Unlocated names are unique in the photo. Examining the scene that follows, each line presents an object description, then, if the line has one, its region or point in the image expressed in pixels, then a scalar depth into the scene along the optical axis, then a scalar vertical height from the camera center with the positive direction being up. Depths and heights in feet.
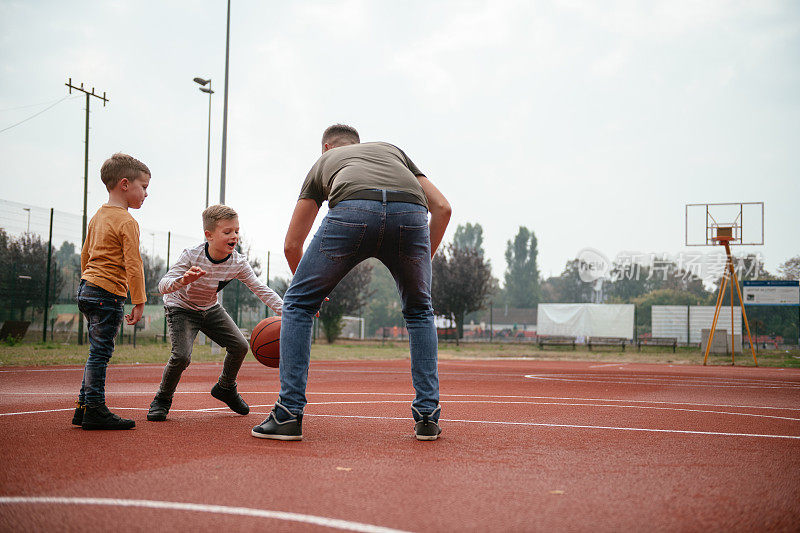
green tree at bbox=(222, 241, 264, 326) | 79.71 -0.85
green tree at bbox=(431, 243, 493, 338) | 112.27 +2.18
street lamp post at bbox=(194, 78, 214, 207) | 72.59 +23.78
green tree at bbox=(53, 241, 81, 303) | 59.11 +1.79
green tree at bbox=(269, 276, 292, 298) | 88.64 +1.34
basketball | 15.44 -1.21
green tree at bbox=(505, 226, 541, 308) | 311.88 +14.04
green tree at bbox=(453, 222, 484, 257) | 308.40 +30.46
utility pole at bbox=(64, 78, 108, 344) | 68.59 +13.80
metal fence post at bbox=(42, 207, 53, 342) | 56.70 -0.17
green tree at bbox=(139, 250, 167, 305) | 74.43 +2.22
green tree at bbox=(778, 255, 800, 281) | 170.85 +10.76
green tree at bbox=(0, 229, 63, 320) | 56.08 +0.99
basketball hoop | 68.18 +9.03
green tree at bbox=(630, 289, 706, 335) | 232.53 +2.49
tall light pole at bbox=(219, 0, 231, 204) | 57.32 +15.47
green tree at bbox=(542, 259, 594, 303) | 312.46 +6.61
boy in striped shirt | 14.46 -0.30
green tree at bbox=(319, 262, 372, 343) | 100.37 -1.21
